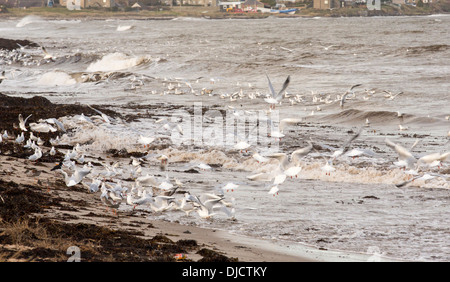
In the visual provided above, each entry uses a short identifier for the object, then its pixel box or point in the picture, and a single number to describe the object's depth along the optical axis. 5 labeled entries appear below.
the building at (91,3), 128.75
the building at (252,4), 128.88
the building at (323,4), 116.44
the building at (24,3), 130.75
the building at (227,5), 129.25
